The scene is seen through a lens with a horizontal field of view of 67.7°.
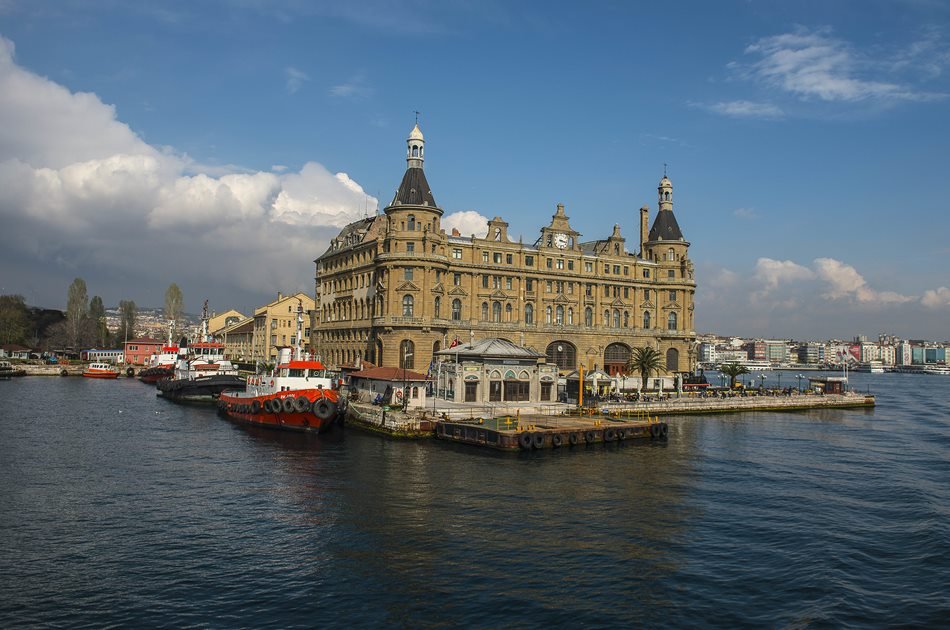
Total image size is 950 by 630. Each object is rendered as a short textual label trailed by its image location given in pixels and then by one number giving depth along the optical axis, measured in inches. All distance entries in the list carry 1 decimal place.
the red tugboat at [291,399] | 2479.1
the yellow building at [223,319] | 7236.2
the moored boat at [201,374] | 3651.6
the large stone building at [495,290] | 3526.1
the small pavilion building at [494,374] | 2770.7
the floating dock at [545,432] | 2144.4
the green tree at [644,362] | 3654.0
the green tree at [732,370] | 3991.1
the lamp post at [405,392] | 2640.3
